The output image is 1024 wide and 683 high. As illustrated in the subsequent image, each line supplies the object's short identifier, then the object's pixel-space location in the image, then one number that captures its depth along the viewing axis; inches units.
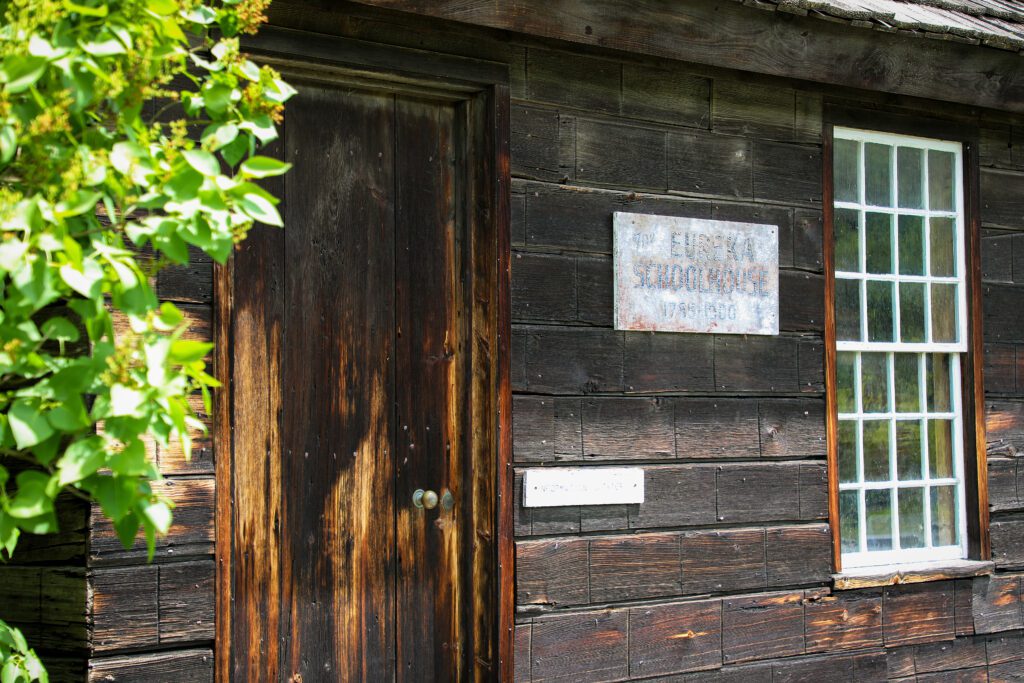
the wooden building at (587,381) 153.2
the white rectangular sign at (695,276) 177.9
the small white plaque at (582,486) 168.1
